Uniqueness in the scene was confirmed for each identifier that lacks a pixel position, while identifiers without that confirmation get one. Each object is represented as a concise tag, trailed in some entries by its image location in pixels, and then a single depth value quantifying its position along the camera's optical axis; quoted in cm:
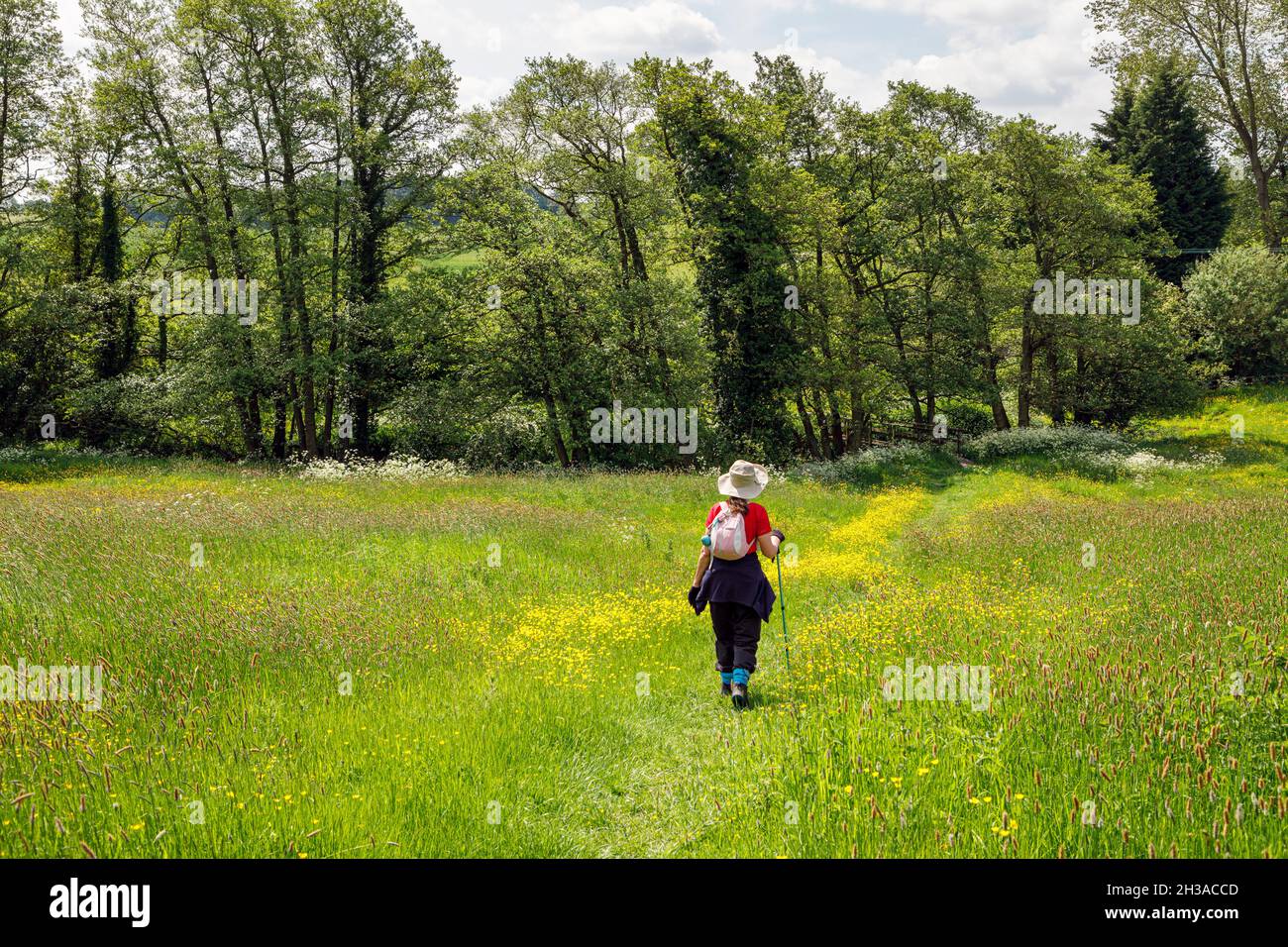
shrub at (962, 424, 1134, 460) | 2578
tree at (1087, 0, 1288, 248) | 3378
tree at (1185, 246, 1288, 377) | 3409
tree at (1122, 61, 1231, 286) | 4172
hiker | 684
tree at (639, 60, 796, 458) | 2694
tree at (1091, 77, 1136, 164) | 4359
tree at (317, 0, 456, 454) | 2808
